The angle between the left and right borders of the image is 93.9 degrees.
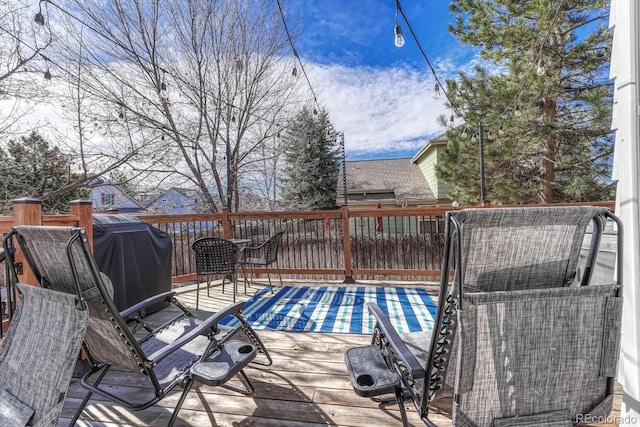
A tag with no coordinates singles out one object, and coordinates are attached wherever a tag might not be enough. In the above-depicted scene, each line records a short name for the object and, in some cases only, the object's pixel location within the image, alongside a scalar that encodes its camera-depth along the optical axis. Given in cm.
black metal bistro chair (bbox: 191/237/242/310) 365
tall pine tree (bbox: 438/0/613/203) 620
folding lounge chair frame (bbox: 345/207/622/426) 102
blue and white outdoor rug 293
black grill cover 274
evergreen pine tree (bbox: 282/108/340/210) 1229
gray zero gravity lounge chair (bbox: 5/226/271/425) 131
